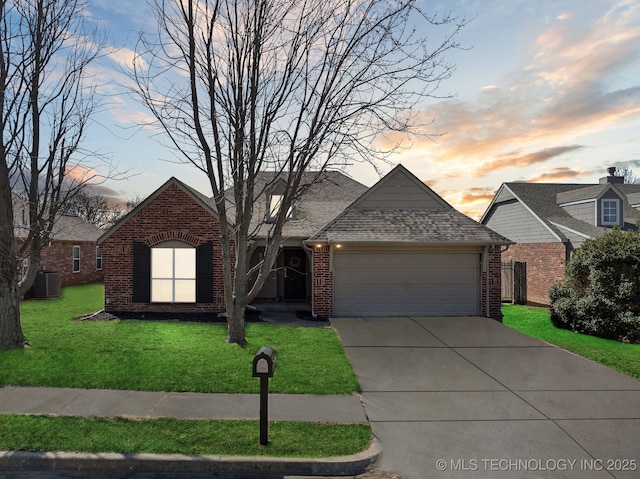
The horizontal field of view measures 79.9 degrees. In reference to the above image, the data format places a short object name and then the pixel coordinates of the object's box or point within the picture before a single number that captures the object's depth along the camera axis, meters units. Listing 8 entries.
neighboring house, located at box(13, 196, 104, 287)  19.89
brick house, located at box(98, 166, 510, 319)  12.55
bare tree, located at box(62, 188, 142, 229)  46.72
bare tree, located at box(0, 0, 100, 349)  8.23
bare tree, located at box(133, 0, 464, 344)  8.06
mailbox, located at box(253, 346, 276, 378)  4.50
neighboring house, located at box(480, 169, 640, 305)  18.05
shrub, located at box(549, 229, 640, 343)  10.81
